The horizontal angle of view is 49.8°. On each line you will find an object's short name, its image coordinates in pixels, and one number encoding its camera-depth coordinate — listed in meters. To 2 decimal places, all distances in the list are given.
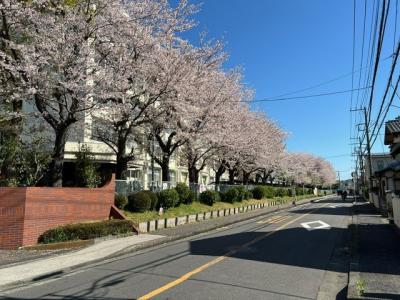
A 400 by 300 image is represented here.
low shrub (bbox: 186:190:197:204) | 26.48
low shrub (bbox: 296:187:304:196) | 70.15
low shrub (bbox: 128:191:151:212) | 20.31
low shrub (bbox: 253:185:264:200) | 44.62
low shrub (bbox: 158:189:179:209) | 22.80
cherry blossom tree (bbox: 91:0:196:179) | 17.97
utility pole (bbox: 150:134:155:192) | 24.89
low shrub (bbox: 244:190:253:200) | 40.08
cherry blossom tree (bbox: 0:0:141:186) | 15.05
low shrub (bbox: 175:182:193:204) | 25.47
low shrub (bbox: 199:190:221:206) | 29.89
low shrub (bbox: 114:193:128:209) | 19.64
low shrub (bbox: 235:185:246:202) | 36.60
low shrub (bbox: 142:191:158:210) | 21.04
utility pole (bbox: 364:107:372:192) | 37.09
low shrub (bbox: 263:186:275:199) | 46.69
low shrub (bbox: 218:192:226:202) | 34.60
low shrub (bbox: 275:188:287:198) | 54.80
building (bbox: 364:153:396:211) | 29.82
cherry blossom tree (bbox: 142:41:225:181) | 20.45
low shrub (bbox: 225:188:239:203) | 34.81
